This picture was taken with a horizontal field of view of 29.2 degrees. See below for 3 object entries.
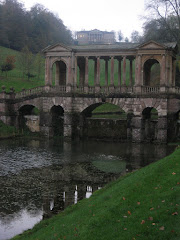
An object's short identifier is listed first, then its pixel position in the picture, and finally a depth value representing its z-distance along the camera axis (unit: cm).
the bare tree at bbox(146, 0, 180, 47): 4738
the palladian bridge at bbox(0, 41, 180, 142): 3969
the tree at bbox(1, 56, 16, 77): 6806
